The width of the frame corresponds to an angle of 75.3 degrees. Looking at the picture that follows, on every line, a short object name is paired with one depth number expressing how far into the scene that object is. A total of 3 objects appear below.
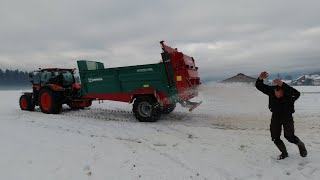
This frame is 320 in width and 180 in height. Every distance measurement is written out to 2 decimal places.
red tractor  9.11
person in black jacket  4.18
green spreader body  7.15
